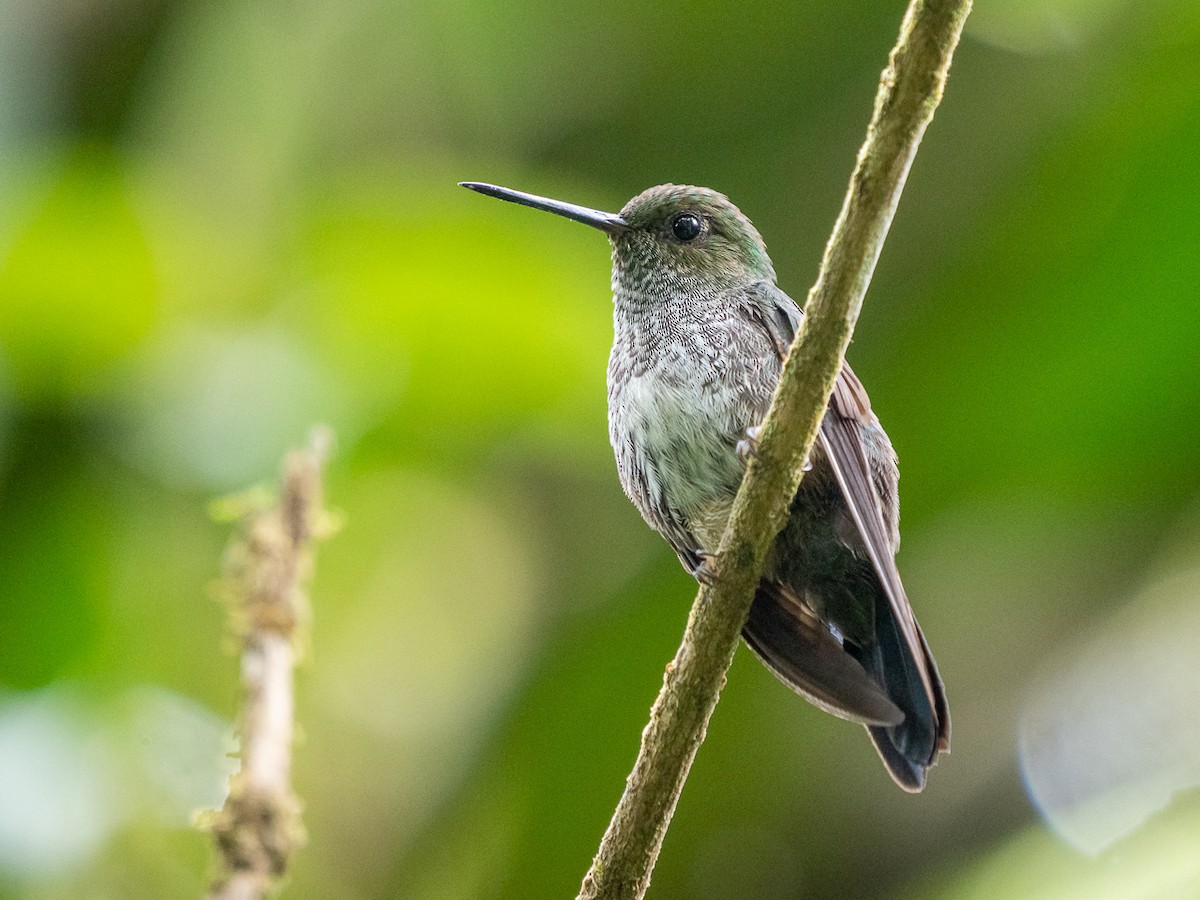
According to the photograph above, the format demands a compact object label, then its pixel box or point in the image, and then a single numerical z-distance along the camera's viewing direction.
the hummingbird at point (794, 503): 2.53
